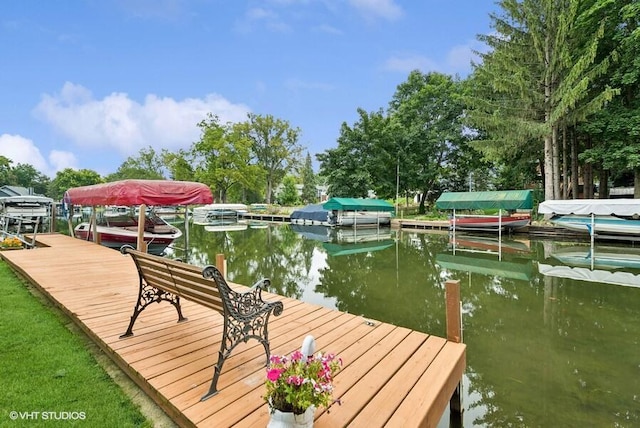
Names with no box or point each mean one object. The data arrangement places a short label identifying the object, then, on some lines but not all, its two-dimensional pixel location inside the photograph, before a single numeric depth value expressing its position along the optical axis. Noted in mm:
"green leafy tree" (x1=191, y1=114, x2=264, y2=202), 35844
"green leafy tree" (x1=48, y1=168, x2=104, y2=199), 49750
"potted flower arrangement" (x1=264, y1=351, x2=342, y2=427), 1554
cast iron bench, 2193
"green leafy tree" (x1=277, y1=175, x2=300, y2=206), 47312
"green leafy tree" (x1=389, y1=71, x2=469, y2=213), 26827
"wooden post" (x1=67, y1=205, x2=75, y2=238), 12242
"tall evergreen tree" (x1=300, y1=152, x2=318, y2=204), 52281
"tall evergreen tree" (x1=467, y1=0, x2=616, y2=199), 15867
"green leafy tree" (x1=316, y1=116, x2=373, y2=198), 27969
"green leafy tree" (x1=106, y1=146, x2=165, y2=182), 47456
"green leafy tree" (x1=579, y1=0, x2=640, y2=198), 15367
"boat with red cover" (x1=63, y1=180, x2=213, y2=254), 7551
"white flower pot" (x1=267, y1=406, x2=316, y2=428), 1613
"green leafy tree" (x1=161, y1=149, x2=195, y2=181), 38281
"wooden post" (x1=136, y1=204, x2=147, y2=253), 7828
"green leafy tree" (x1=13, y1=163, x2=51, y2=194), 52031
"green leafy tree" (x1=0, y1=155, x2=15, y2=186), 47125
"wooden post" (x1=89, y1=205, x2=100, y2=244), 10163
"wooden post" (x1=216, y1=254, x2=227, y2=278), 5008
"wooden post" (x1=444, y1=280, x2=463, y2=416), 3039
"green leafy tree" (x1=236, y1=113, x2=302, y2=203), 39312
